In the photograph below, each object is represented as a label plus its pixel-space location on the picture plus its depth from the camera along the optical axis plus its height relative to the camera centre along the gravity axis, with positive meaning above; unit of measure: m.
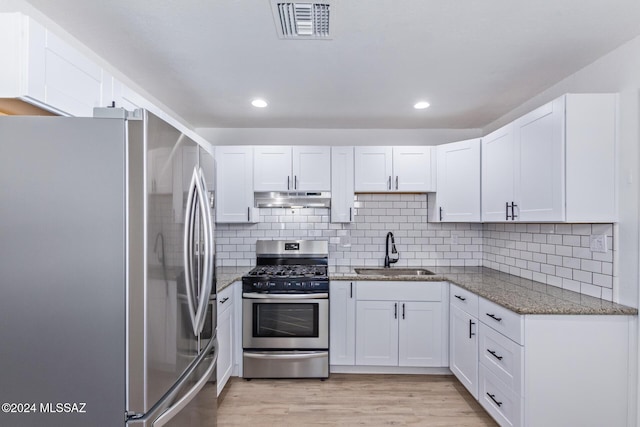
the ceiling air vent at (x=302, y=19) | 1.67 +0.98
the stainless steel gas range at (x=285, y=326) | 3.19 -1.05
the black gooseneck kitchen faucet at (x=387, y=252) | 3.86 -0.44
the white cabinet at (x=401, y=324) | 3.25 -1.05
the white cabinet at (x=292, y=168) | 3.63 +0.45
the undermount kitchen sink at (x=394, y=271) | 3.68 -0.63
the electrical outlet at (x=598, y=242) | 2.21 -0.19
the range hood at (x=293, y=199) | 3.65 +0.13
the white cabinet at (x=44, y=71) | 1.12 +0.49
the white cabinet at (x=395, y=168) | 3.64 +0.46
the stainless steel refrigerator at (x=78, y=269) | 1.16 -0.20
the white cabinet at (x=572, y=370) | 1.97 -0.89
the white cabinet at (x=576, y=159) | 2.10 +0.33
